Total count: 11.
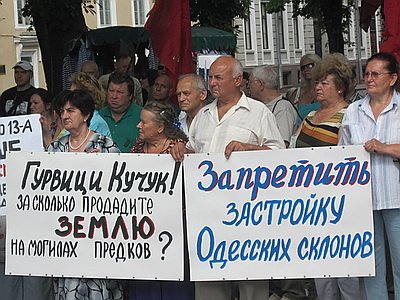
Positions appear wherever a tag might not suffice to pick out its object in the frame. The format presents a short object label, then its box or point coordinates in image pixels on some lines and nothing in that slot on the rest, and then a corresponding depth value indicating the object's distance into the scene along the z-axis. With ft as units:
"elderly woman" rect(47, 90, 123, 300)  20.38
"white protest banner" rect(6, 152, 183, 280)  19.85
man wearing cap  30.66
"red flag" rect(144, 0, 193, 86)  28.86
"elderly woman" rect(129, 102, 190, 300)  20.43
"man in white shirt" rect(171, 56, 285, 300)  20.11
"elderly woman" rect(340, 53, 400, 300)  19.35
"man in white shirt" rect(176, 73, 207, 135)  22.48
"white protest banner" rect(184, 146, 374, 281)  19.31
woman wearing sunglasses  27.09
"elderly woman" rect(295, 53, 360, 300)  21.25
